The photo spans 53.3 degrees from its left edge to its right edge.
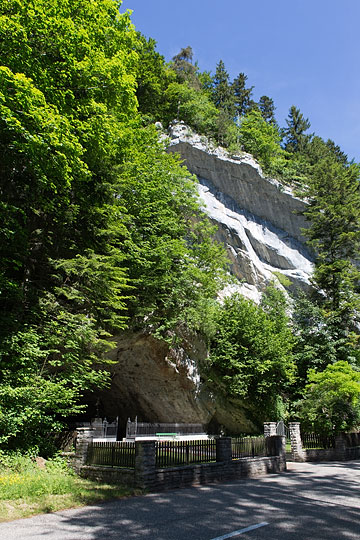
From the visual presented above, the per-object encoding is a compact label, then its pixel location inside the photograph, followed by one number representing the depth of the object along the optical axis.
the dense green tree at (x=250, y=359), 23.97
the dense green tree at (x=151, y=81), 37.72
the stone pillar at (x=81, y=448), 12.12
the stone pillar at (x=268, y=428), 17.89
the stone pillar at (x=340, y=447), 18.97
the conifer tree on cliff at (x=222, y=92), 46.34
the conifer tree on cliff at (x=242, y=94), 54.66
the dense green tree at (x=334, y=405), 20.02
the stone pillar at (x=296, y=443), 17.98
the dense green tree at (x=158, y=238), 17.64
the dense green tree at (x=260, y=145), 40.22
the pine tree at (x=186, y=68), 43.25
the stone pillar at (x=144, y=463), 9.58
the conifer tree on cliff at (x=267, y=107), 58.47
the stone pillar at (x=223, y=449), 12.15
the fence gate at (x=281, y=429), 22.75
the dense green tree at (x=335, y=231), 31.53
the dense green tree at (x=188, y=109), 38.50
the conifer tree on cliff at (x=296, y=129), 55.53
